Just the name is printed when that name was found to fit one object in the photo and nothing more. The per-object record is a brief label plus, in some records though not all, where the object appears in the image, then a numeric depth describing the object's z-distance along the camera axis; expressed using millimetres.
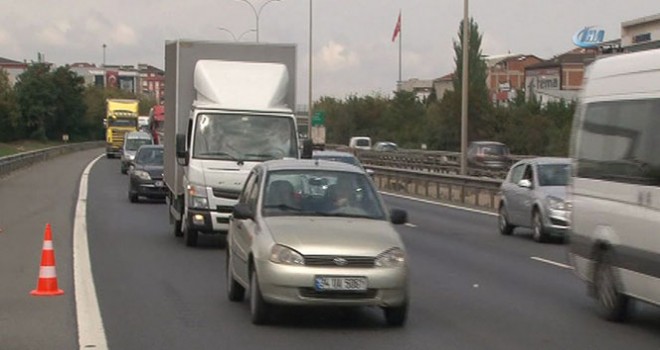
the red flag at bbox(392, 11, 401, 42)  93156
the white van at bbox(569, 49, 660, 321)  10883
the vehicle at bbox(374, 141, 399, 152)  77125
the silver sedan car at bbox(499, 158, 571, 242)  21594
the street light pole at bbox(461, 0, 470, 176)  37188
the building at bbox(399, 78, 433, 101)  186375
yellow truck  80062
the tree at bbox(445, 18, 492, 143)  71562
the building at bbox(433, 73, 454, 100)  163562
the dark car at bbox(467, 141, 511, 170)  52381
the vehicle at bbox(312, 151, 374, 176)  27953
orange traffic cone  13344
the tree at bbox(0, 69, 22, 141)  81894
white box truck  19297
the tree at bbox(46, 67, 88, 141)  119625
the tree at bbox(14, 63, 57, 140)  114000
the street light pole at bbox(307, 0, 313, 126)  64912
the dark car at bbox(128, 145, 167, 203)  32625
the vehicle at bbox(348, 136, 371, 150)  83875
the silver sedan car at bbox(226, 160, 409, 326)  10750
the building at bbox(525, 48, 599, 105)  136750
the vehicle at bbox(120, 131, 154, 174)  52250
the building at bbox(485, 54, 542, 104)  163250
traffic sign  80188
